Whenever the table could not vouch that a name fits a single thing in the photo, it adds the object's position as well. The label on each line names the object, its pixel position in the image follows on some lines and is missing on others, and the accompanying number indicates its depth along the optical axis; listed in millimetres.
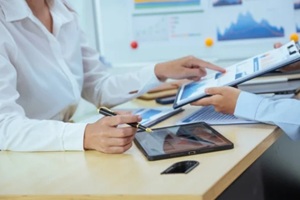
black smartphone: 1869
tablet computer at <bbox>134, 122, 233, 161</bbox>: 2012
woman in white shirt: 2188
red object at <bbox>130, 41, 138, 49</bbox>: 3871
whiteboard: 3596
